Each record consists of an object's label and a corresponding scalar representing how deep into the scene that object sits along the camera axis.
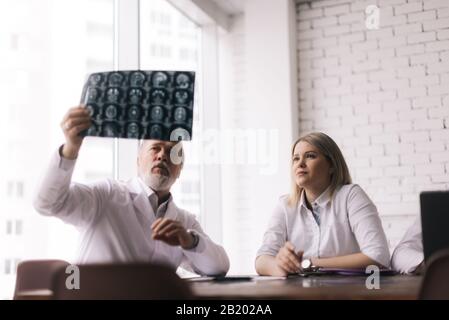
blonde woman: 2.51
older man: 2.03
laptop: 1.67
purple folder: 2.15
